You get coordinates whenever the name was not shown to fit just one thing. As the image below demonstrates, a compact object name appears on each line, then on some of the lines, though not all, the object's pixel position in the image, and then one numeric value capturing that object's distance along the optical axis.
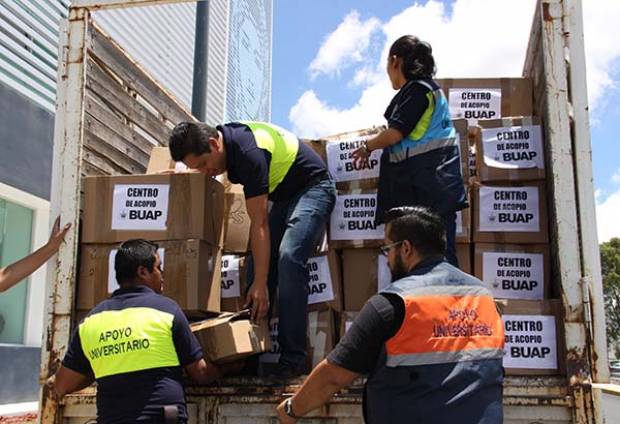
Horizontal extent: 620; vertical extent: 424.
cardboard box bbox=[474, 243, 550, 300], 3.09
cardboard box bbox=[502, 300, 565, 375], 2.80
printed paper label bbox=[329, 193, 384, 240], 3.26
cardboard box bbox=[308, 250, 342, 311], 3.19
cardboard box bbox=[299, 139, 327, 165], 3.56
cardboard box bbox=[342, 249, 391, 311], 3.18
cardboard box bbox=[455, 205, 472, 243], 3.19
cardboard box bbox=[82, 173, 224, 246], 3.19
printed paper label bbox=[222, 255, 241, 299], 3.45
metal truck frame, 2.62
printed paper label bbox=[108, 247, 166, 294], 3.15
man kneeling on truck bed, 2.48
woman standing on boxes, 2.97
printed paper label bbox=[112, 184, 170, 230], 3.22
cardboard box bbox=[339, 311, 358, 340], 3.07
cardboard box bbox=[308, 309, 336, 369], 3.06
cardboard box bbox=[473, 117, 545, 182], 3.24
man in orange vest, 1.96
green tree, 31.25
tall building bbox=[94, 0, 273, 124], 8.09
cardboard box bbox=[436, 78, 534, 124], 3.63
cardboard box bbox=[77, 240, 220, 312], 3.10
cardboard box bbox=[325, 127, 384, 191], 3.39
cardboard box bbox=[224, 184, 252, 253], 3.52
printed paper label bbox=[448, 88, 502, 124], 3.65
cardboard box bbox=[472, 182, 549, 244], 3.16
